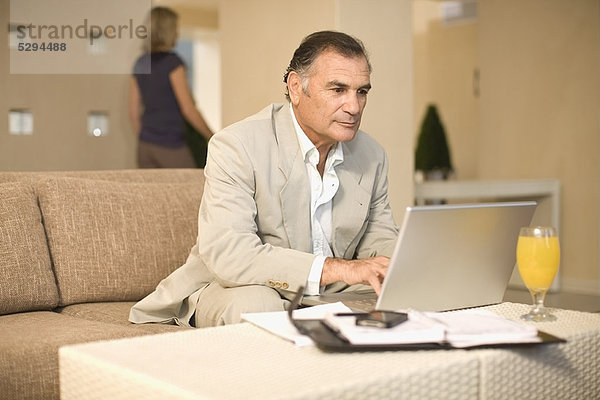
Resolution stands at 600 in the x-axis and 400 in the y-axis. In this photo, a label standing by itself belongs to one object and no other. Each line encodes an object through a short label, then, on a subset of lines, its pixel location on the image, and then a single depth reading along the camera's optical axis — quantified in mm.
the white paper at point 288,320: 1500
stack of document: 1441
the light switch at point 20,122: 4012
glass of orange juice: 1744
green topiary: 7035
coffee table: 1254
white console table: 5117
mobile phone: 1475
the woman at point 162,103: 4480
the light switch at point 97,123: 4312
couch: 2467
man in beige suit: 2184
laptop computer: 1653
